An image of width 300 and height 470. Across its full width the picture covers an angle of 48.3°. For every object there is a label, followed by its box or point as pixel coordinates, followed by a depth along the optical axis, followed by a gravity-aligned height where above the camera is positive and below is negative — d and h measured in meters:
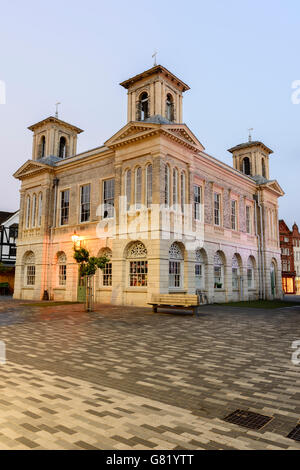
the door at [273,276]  30.85 +0.27
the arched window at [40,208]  26.73 +5.56
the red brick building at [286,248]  54.56 +5.12
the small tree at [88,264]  17.03 +0.75
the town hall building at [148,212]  19.25 +4.65
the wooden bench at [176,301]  14.77 -1.02
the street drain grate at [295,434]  3.62 -1.71
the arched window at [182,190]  20.38 +5.44
